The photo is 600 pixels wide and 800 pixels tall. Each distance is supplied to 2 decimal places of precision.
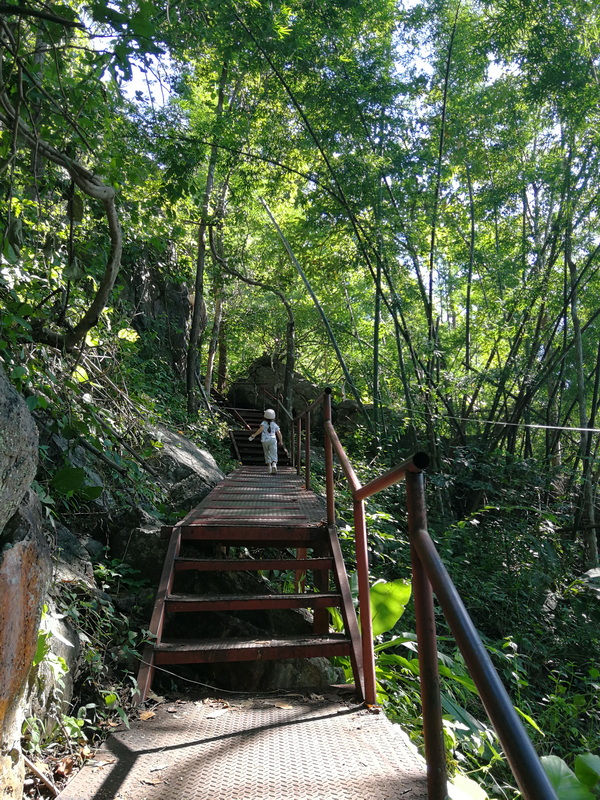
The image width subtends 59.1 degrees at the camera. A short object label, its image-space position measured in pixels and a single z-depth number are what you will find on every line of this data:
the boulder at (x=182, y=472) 4.85
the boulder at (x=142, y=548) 3.29
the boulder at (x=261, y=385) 15.52
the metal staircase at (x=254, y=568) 2.42
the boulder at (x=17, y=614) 1.43
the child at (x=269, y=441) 8.34
